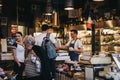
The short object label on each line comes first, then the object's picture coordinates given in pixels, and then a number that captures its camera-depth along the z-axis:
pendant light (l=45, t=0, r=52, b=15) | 10.57
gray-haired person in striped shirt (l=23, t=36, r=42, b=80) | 5.28
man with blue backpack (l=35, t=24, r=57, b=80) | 5.45
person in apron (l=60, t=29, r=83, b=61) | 7.21
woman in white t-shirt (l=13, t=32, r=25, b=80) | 6.61
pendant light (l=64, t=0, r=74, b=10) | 9.33
